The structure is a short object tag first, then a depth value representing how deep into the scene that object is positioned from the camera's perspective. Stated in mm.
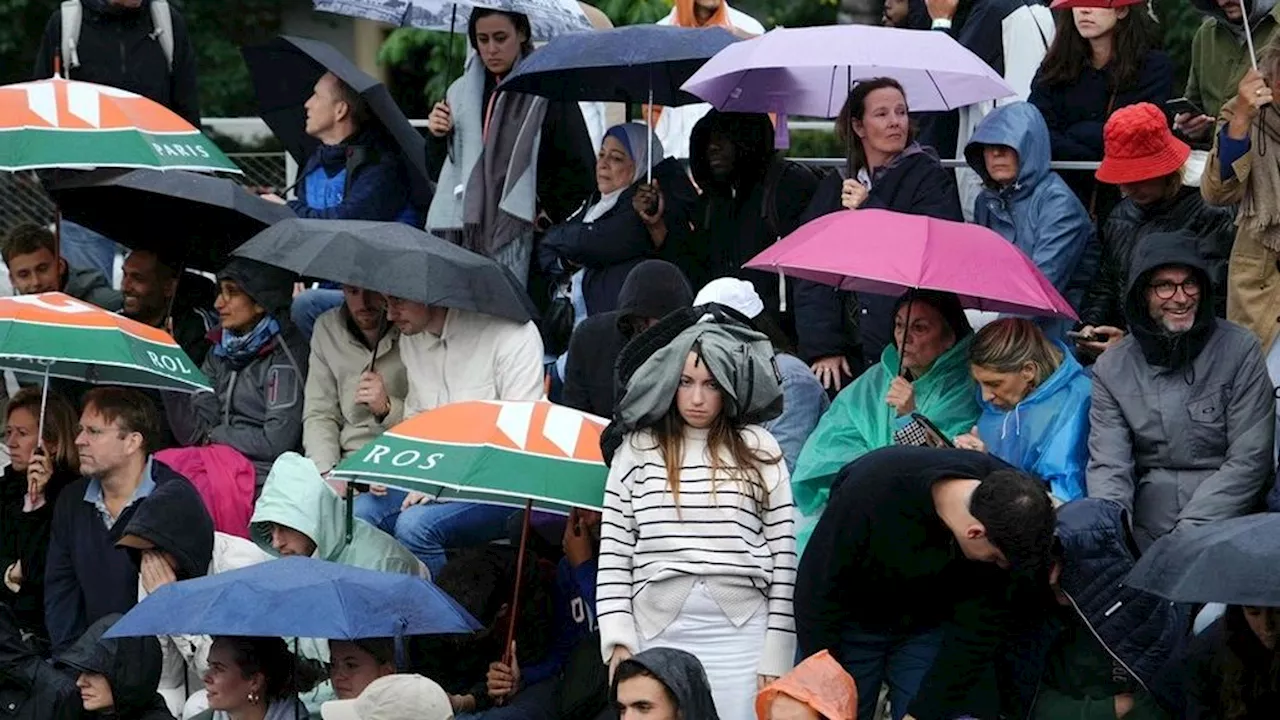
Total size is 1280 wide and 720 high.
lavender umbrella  11047
